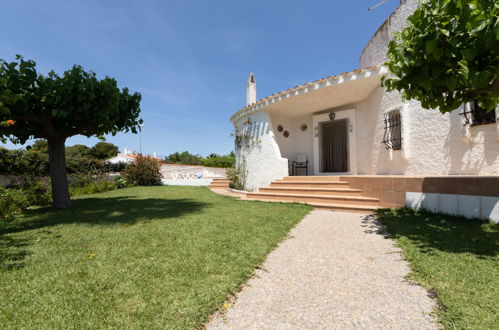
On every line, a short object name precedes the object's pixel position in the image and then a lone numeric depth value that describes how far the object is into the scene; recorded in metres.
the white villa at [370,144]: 5.21
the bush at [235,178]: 10.50
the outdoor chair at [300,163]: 10.16
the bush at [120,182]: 13.79
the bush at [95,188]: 10.90
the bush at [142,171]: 14.80
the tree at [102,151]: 41.16
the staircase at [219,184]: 13.84
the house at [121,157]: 26.62
